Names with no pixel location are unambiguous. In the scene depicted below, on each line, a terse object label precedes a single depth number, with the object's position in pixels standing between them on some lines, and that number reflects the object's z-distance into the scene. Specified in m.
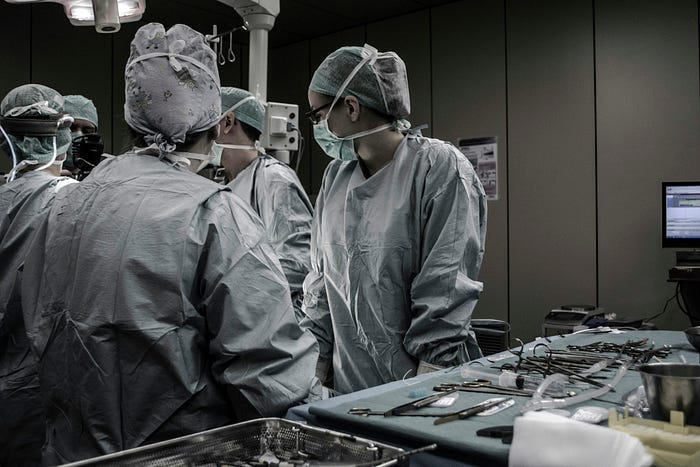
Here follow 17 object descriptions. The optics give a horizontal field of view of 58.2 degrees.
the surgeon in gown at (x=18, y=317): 1.88
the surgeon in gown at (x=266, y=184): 2.59
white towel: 0.79
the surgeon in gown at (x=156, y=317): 1.24
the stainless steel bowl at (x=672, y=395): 0.92
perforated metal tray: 0.87
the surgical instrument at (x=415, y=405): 1.15
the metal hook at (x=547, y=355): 1.42
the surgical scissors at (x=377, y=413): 1.14
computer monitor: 4.00
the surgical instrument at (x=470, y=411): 1.09
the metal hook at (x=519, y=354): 1.48
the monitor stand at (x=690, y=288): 3.86
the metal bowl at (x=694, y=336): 1.70
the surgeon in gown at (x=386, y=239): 1.81
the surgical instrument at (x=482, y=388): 1.28
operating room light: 2.00
